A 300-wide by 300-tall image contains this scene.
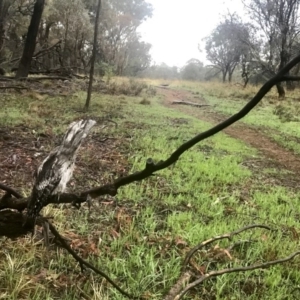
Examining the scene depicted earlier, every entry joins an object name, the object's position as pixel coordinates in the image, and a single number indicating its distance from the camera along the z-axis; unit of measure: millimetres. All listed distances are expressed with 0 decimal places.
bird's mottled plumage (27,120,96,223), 1380
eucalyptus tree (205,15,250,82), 24312
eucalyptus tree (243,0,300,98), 21016
